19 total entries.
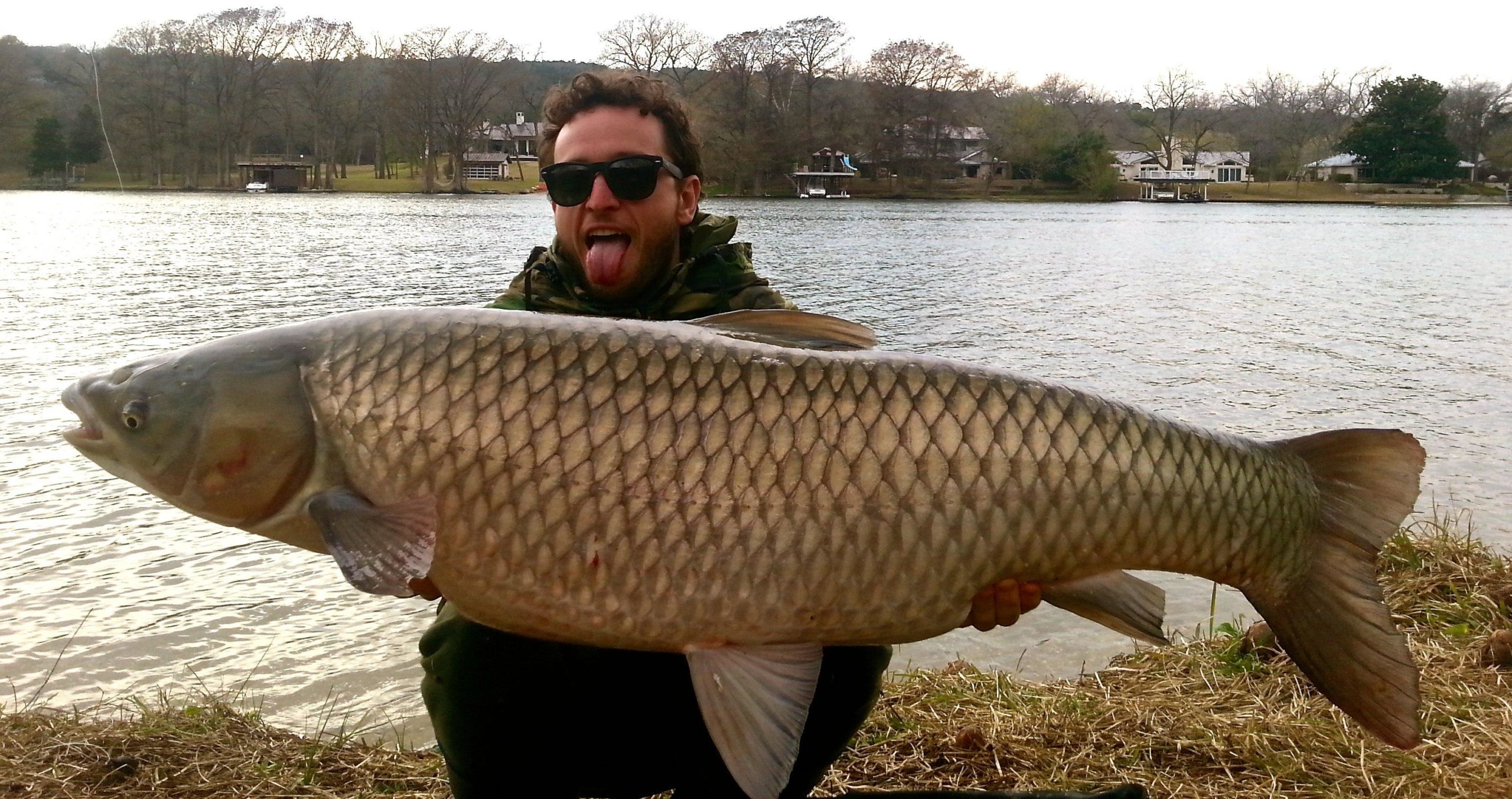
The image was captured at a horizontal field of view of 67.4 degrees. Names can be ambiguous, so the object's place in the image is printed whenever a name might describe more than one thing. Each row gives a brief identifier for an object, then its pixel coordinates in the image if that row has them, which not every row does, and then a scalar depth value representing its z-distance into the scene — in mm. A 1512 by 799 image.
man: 2102
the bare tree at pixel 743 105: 62031
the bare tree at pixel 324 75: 68062
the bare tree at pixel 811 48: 68438
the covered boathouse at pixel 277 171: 66250
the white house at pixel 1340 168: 62812
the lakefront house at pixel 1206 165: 76062
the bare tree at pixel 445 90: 66625
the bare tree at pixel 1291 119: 71750
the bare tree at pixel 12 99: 53094
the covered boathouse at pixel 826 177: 65250
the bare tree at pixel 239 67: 64312
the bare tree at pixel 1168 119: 79312
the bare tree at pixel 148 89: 58438
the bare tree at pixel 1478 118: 64562
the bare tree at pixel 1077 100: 80438
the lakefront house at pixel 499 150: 74500
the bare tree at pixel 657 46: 70312
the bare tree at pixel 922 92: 67125
